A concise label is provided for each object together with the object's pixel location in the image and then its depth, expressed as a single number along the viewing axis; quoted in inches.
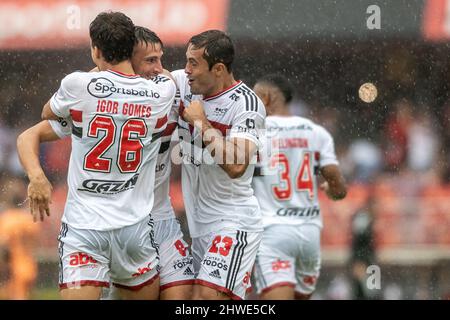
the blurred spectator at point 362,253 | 475.8
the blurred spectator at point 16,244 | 470.3
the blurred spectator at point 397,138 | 564.7
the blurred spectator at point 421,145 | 565.6
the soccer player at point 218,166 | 259.1
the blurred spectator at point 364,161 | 548.1
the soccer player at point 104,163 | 245.8
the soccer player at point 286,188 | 371.2
